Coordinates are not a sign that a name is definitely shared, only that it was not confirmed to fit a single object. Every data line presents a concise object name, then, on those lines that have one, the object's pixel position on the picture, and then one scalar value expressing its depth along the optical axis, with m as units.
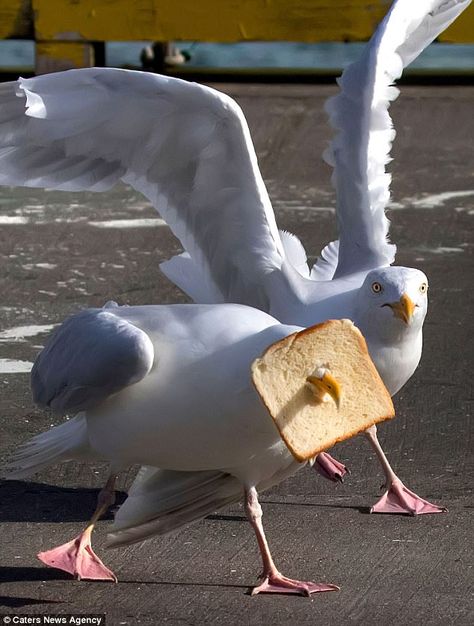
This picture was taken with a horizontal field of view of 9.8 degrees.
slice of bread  7.53
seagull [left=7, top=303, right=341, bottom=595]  7.77
